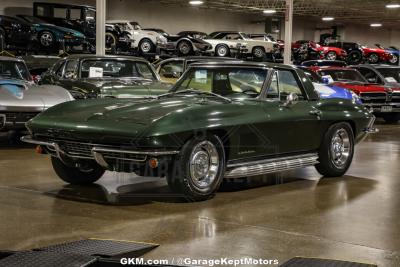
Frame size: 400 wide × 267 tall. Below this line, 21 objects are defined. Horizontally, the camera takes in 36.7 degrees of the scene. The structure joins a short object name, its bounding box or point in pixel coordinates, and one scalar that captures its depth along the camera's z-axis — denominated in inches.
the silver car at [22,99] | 375.3
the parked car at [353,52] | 1235.9
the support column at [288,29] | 769.7
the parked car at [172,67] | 576.1
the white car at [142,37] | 949.2
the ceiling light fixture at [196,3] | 1254.4
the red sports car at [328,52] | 1189.7
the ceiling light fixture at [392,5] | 1275.3
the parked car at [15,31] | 819.4
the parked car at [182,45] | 970.7
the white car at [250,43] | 1074.7
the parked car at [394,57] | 1267.2
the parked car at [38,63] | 669.9
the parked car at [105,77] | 412.1
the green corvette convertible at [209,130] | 224.1
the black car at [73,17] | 919.0
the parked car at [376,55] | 1246.2
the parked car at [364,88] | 626.5
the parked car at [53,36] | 824.9
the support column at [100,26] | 587.1
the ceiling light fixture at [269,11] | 1350.9
